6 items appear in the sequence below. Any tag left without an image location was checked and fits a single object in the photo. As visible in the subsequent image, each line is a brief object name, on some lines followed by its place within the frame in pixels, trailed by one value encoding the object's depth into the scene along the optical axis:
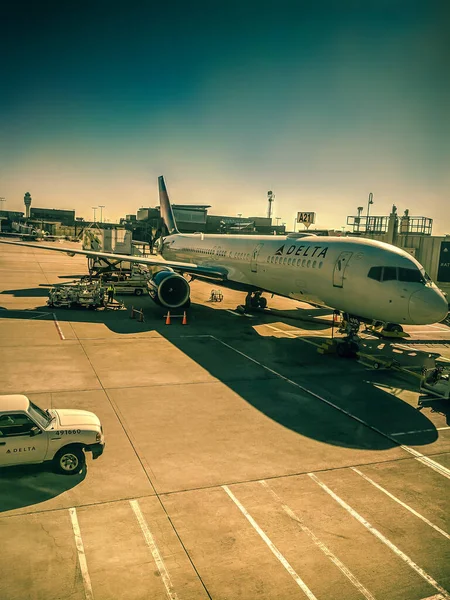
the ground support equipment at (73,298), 29.28
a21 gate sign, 49.53
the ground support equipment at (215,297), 36.77
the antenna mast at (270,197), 110.12
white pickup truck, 9.28
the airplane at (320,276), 18.00
